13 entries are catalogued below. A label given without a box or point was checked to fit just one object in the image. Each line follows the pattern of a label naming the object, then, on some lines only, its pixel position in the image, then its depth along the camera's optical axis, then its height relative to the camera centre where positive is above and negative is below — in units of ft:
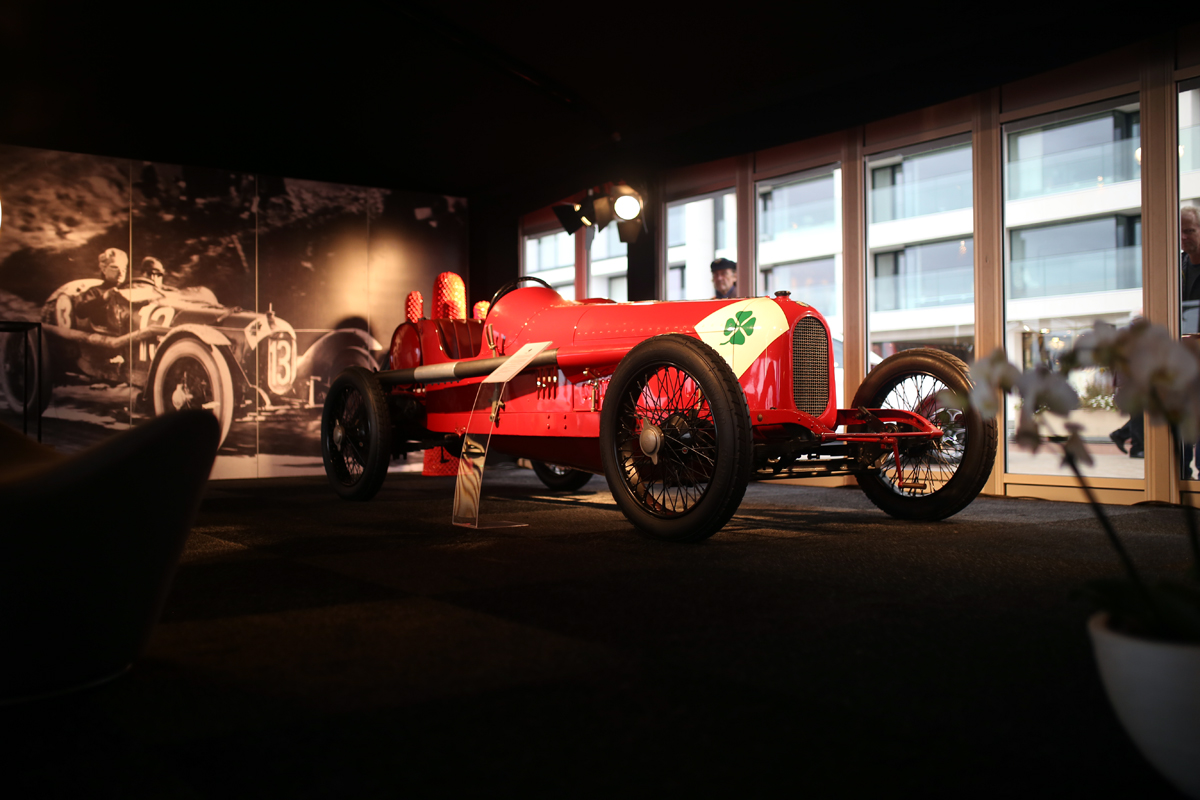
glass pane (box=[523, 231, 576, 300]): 27.55 +4.98
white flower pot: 3.33 -1.15
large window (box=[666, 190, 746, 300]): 22.94 +4.68
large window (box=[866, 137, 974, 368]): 18.61 +3.60
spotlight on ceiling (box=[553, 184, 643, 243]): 21.80 +5.19
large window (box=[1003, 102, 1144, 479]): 15.94 +3.30
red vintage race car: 10.27 +0.04
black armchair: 4.60 -0.75
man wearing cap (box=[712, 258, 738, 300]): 22.54 +3.55
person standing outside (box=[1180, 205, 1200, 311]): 15.02 +2.76
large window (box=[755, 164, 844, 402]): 20.94 +4.33
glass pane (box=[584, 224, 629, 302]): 26.62 +4.44
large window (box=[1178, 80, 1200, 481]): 15.01 +3.50
